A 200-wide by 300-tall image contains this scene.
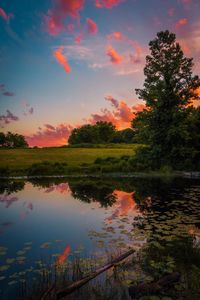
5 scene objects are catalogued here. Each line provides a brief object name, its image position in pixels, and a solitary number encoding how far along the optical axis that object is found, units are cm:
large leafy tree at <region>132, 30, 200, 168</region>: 3516
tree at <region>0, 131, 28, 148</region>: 13206
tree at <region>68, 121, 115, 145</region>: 12400
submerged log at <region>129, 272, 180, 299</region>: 585
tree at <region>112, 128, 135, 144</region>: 12965
